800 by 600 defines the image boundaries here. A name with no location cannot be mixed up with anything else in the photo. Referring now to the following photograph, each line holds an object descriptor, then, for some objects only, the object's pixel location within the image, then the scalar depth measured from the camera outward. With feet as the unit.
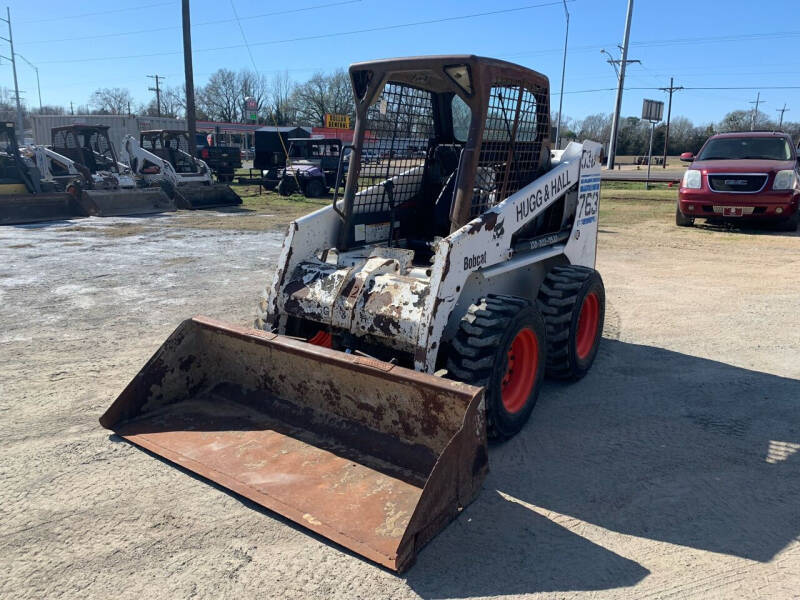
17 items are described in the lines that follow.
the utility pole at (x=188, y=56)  70.13
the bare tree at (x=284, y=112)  192.44
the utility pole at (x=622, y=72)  115.55
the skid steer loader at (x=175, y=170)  59.21
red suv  38.99
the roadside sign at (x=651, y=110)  80.48
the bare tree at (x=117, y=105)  269.85
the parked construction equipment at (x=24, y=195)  46.98
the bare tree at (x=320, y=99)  231.91
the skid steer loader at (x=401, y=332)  10.44
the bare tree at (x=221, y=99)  257.96
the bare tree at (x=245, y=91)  250.37
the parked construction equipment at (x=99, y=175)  52.03
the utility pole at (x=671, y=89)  166.40
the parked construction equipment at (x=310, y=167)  72.13
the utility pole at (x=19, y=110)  134.22
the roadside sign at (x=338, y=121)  115.55
